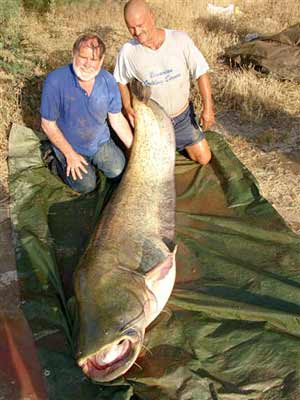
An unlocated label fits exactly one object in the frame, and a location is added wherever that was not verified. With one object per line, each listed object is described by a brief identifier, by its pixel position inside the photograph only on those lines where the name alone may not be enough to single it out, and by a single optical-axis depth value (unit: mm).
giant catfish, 2543
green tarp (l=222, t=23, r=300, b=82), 6574
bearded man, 4035
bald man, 4512
